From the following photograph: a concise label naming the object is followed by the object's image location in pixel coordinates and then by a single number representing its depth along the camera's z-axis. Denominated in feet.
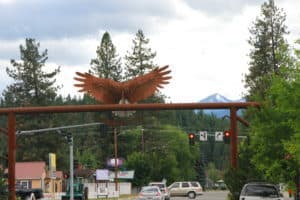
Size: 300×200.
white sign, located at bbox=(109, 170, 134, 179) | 331.06
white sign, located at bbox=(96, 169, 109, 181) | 315.37
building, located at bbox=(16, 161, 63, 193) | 293.43
